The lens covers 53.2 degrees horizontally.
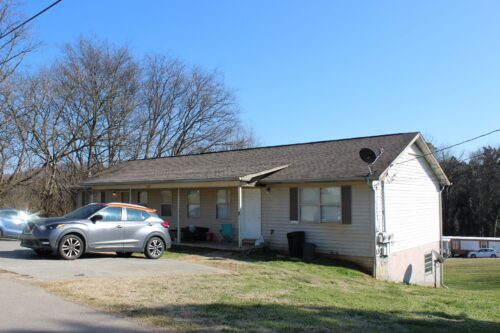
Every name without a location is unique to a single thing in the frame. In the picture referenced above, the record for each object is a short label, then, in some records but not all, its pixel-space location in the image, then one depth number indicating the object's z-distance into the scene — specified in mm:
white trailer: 57531
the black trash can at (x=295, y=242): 17566
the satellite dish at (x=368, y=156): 16531
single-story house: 16891
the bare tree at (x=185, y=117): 43719
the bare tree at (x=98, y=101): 33875
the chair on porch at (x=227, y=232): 20594
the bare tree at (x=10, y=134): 28703
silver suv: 13656
